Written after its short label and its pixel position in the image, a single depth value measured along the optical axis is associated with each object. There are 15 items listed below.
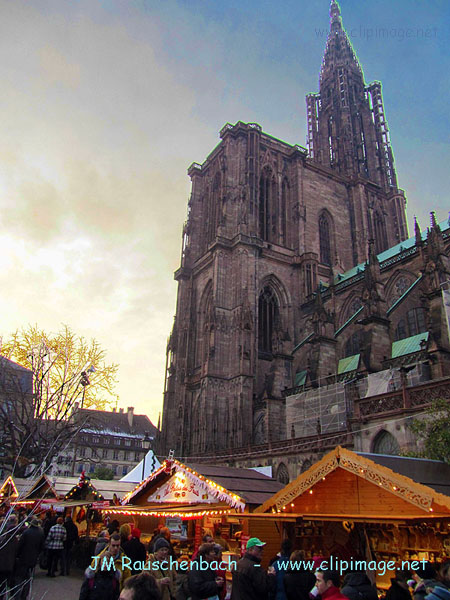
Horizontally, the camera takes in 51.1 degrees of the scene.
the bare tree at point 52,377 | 19.56
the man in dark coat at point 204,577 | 5.13
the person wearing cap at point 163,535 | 7.92
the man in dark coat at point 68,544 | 12.51
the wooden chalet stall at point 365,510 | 6.79
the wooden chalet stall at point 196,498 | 10.69
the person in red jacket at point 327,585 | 4.63
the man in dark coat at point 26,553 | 8.51
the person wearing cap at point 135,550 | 8.16
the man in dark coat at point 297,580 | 5.62
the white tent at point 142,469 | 20.20
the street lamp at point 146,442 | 25.34
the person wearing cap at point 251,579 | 5.39
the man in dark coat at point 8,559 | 7.74
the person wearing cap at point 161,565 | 5.85
